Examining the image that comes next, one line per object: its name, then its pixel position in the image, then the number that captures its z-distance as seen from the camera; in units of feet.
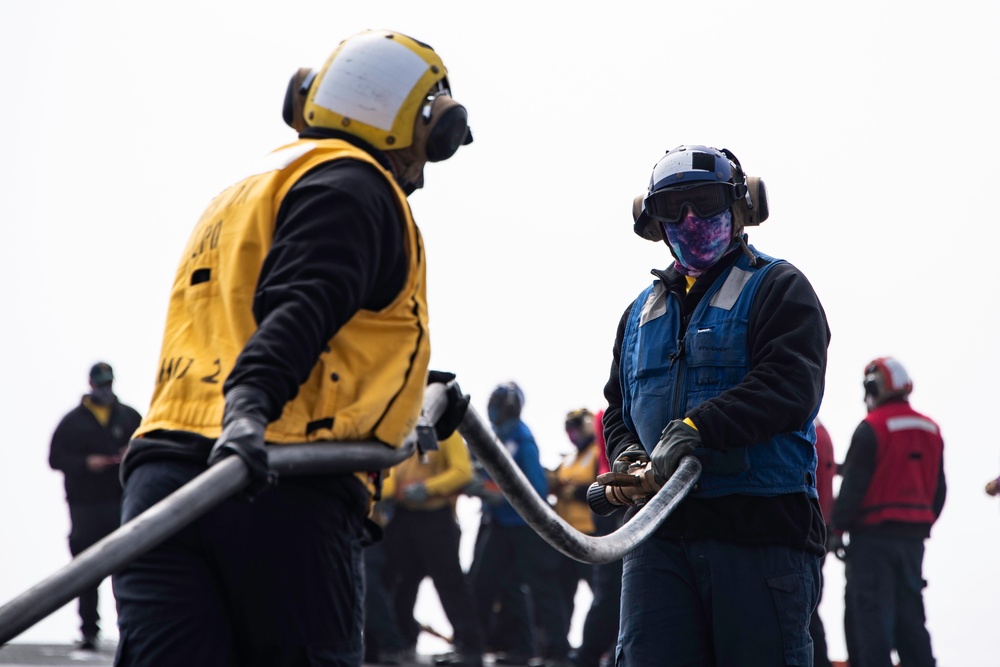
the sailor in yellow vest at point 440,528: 69.26
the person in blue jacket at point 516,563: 70.08
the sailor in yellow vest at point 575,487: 73.41
